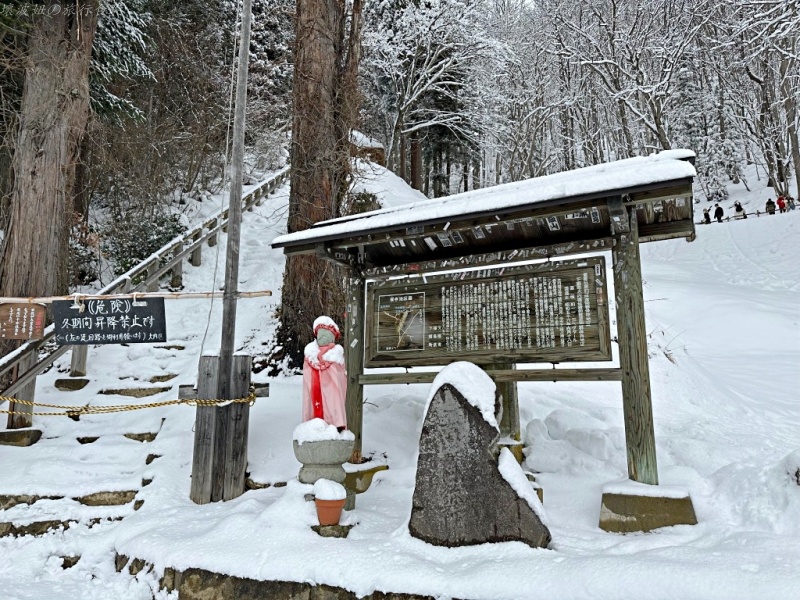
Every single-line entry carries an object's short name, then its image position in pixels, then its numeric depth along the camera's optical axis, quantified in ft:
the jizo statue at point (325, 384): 16.48
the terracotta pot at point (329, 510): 14.10
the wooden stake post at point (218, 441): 17.60
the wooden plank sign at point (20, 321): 21.15
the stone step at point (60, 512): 17.01
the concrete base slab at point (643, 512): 13.46
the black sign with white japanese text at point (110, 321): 19.40
